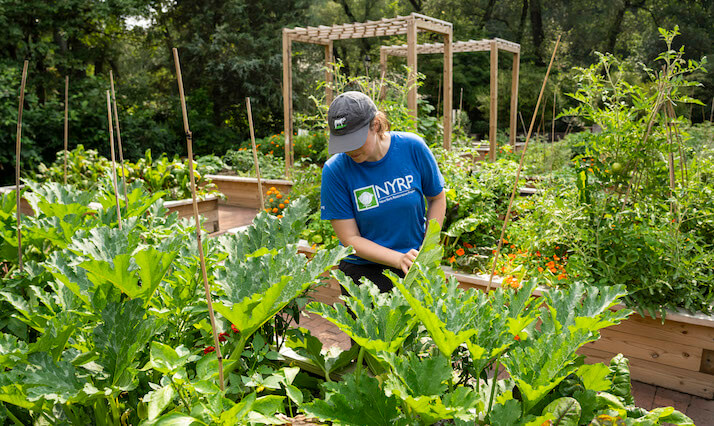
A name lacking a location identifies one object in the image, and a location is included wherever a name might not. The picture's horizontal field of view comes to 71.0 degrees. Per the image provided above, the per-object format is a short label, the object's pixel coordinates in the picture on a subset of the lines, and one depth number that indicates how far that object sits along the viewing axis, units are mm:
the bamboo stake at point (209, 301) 1047
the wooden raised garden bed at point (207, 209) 5950
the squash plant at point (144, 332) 1047
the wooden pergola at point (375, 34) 5723
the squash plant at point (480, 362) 981
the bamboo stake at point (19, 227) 1787
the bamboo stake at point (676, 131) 2677
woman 2076
